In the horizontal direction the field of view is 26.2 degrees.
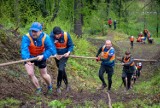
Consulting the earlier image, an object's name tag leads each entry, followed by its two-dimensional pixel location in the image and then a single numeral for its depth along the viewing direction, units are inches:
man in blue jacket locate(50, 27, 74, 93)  403.9
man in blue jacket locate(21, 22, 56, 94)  338.3
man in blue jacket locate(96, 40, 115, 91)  485.8
